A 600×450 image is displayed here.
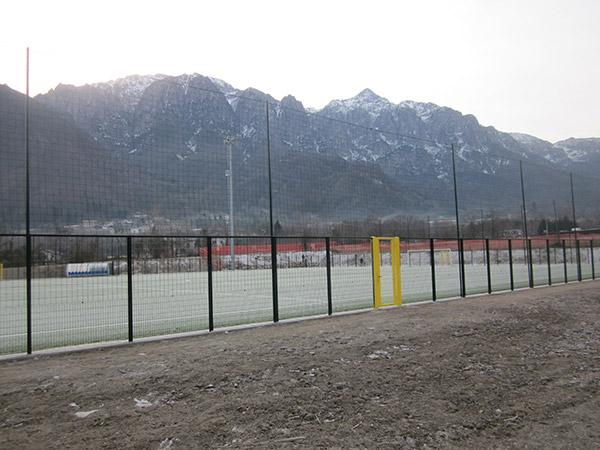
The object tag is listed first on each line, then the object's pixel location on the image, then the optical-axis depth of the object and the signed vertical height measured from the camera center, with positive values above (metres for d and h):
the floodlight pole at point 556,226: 33.80 +0.98
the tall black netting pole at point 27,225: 7.36 +0.61
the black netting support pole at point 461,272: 14.19 -0.85
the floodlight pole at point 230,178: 13.90 +2.03
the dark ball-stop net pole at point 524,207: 27.44 +1.95
